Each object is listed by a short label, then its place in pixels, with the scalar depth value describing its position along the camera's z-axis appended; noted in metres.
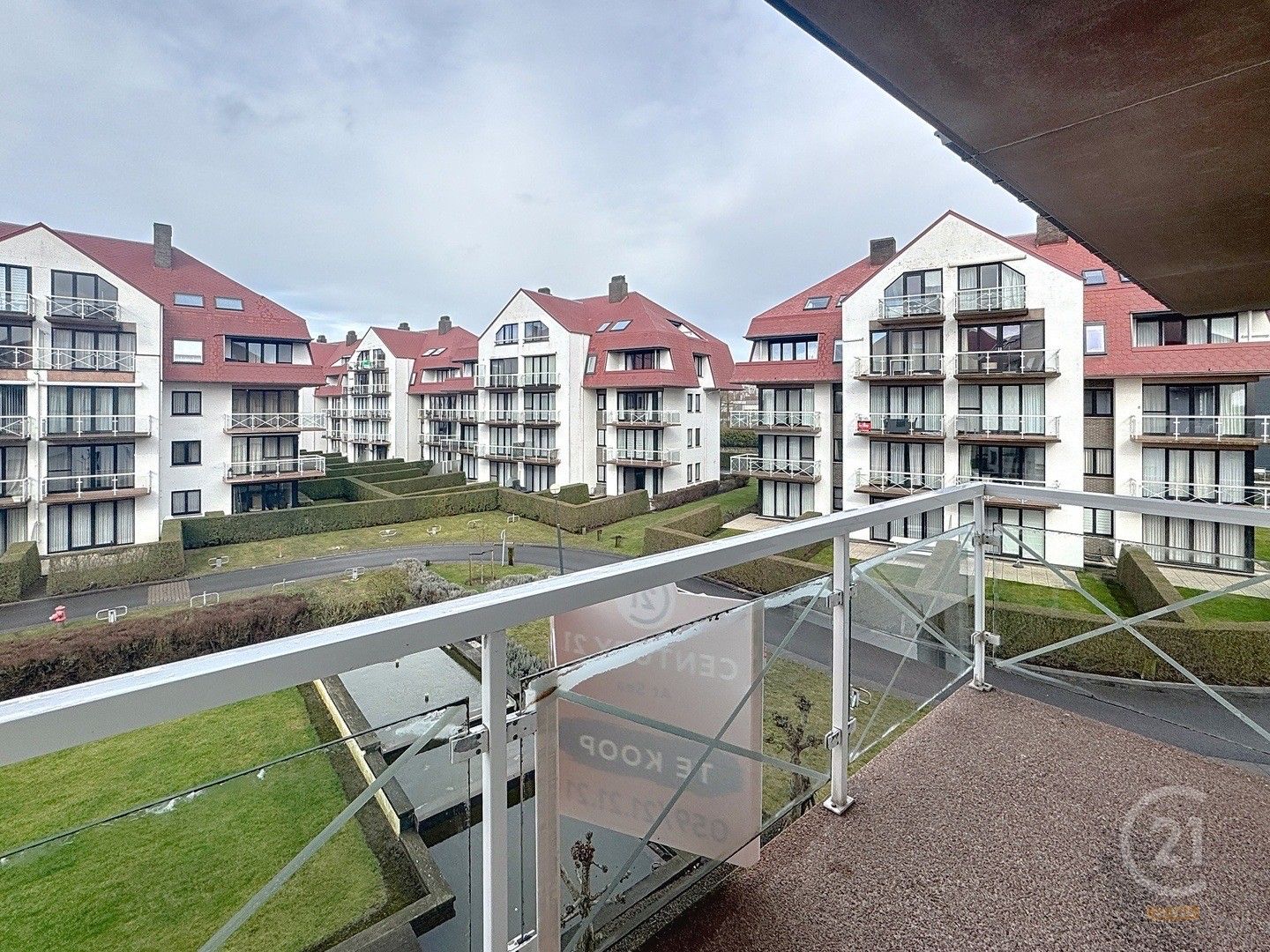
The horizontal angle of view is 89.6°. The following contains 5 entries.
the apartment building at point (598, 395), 24.98
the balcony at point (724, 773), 0.92
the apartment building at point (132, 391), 17.25
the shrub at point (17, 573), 13.55
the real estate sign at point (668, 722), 1.42
